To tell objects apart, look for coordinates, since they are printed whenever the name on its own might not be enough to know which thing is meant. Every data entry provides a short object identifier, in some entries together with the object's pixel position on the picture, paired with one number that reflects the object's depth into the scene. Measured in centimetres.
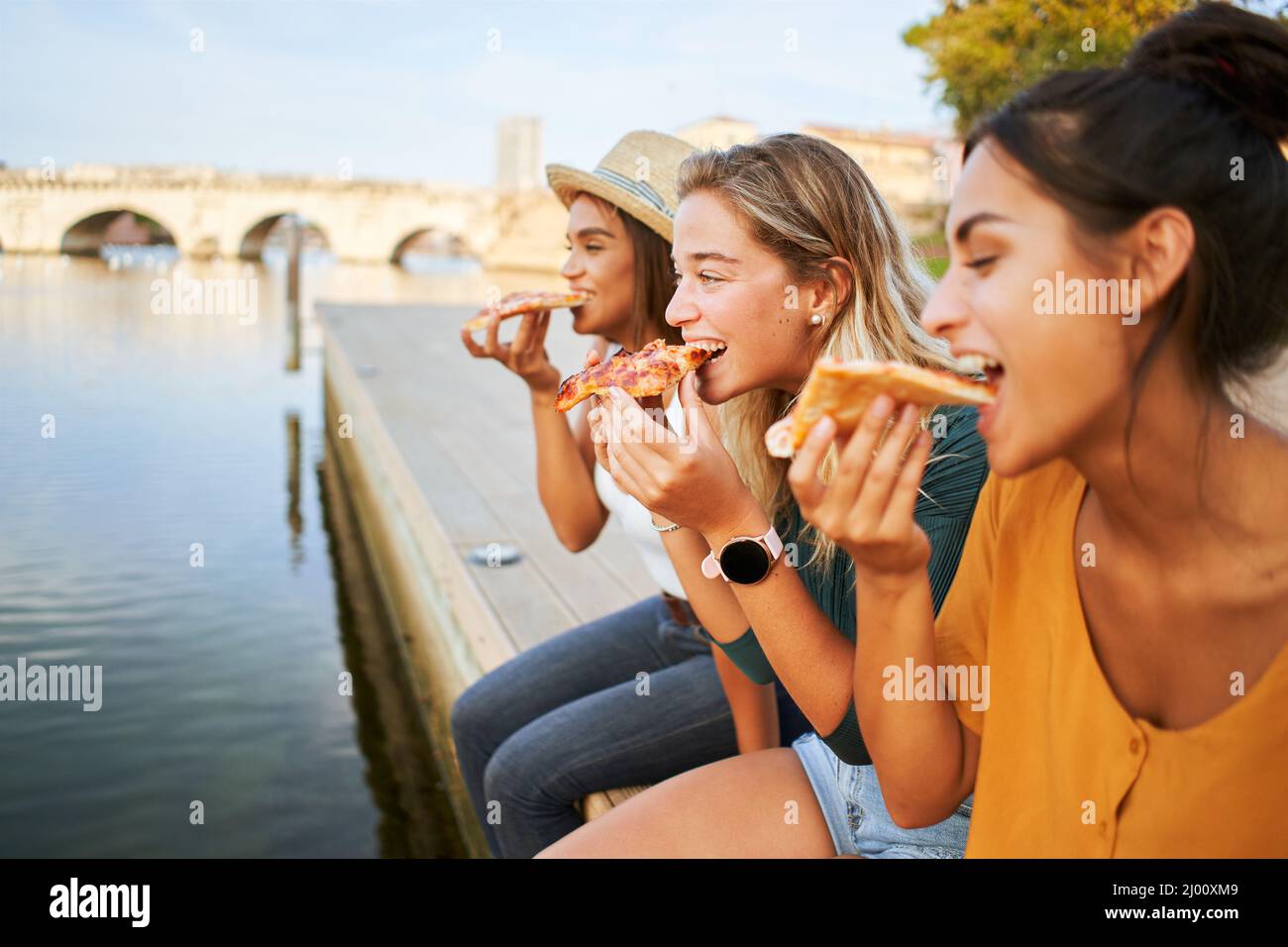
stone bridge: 4919
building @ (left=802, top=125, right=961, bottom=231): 3541
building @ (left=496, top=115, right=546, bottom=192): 5126
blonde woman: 182
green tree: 1712
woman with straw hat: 259
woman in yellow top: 131
